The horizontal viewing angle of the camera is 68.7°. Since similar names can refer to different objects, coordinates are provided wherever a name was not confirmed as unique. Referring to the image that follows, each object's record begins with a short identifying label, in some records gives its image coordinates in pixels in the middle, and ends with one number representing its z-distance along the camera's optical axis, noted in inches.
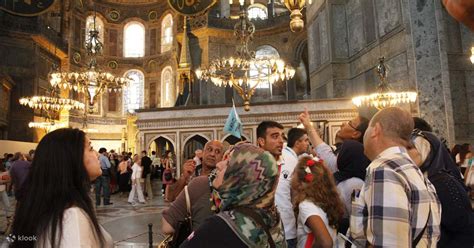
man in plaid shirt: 65.6
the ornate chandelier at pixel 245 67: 459.2
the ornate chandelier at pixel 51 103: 628.0
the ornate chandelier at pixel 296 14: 190.2
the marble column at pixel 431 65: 411.5
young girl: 107.8
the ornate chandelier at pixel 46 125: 752.7
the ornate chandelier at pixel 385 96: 444.1
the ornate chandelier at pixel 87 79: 575.8
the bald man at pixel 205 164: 130.8
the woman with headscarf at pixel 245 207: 55.1
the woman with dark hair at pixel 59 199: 58.9
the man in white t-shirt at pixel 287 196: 122.3
